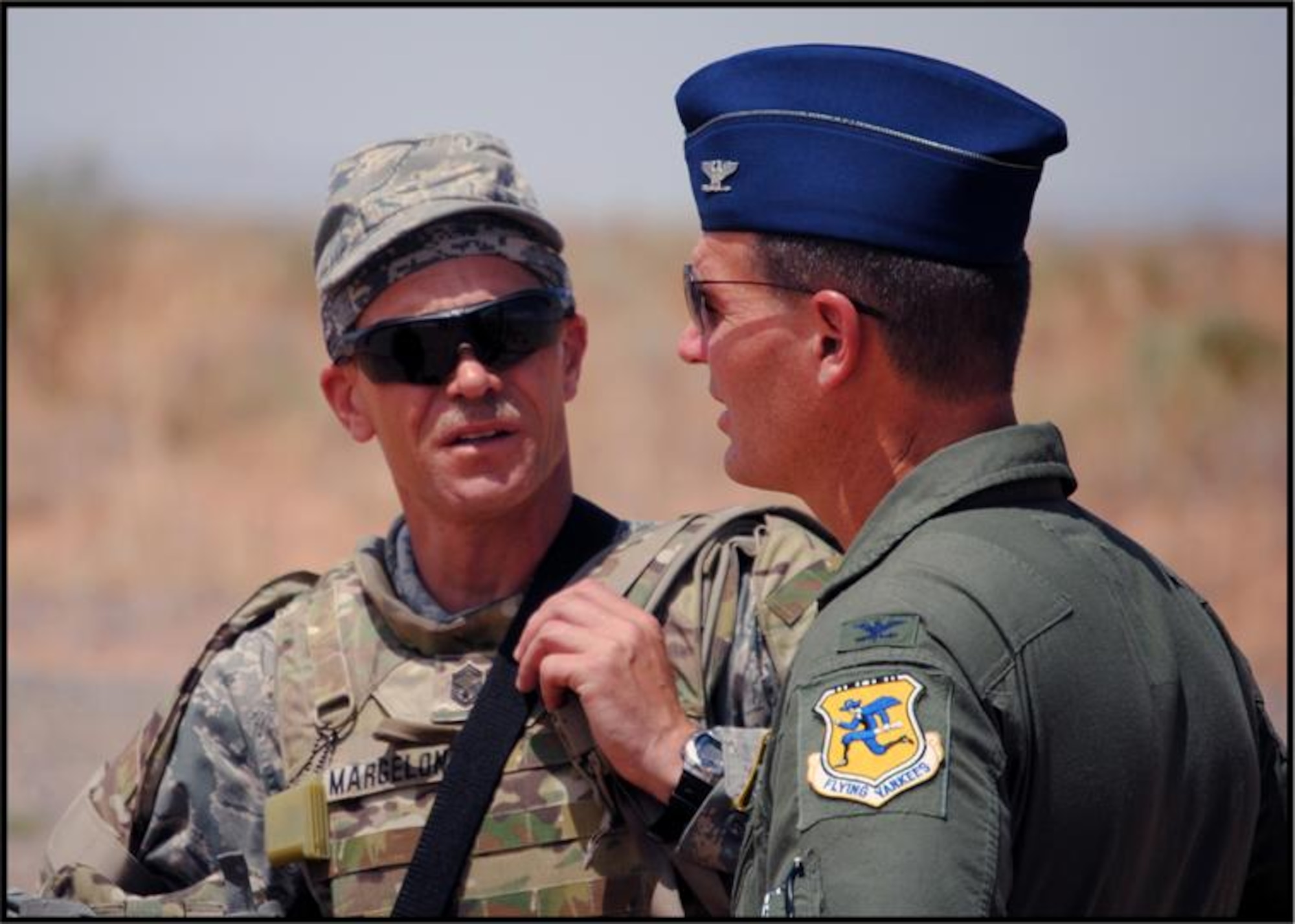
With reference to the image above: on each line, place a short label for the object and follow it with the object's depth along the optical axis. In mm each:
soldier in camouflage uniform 6930
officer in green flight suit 4348
